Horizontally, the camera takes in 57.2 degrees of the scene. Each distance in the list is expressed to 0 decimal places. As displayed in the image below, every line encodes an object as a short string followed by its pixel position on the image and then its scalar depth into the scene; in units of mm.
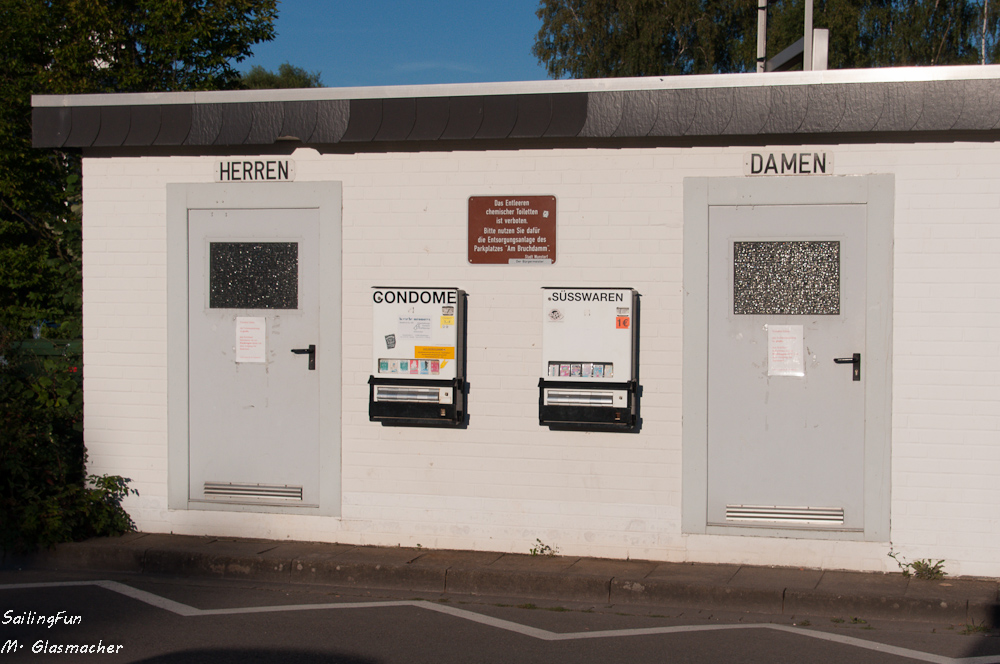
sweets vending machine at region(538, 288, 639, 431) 6418
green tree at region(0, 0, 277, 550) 13562
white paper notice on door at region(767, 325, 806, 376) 6359
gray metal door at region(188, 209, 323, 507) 7055
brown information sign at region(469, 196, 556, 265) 6707
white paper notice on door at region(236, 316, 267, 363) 7109
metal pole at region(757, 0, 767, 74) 13758
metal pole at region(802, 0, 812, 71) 7641
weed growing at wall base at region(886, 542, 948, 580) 6090
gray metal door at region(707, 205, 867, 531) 6285
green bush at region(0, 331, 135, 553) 6797
